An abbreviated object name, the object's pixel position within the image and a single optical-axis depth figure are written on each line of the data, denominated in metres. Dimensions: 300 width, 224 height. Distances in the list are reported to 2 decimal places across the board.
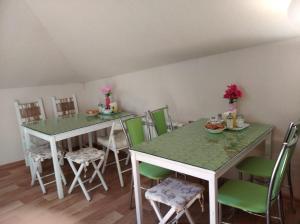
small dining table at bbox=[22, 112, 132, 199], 2.79
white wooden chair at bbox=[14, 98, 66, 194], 2.97
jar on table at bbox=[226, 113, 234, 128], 2.40
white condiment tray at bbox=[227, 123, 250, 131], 2.38
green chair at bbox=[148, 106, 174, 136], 2.85
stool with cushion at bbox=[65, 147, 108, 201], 2.75
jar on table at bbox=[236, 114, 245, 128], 2.43
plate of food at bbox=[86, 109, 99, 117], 3.55
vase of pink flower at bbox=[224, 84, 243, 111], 2.51
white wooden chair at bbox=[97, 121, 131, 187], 3.03
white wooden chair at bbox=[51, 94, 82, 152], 3.82
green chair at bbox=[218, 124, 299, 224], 1.59
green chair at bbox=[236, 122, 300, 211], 2.15
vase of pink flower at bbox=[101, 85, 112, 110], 3.62
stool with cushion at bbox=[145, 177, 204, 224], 1.76
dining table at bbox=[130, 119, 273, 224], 1.64
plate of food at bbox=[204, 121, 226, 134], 2.33
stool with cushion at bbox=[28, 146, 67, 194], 2.93
